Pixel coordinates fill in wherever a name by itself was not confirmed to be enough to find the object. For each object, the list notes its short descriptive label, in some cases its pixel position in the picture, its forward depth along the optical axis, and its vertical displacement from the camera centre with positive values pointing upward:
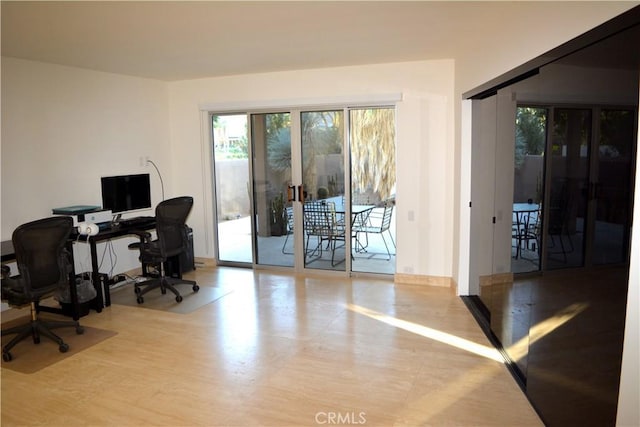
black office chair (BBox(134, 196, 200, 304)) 5.13 -0.80
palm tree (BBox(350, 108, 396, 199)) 5.68 +0.20
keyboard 5.39 -0.59
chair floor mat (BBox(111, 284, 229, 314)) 4.98 -1.44
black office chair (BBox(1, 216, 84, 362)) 3.72 -0.82
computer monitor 5.47 -0.26
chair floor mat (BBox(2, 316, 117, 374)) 3.66 -1.49
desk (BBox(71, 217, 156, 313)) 4.75 -0.74
